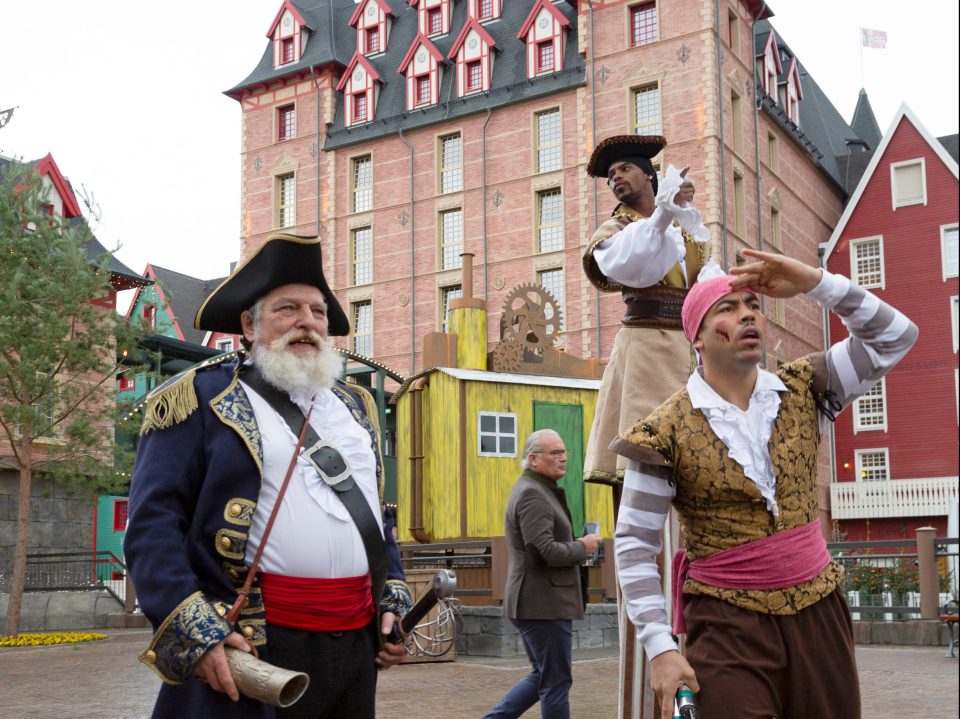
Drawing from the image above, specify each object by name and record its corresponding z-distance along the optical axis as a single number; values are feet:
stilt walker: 15.87
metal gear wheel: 67.21
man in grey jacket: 23.52
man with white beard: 11.00
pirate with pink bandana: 11.14
